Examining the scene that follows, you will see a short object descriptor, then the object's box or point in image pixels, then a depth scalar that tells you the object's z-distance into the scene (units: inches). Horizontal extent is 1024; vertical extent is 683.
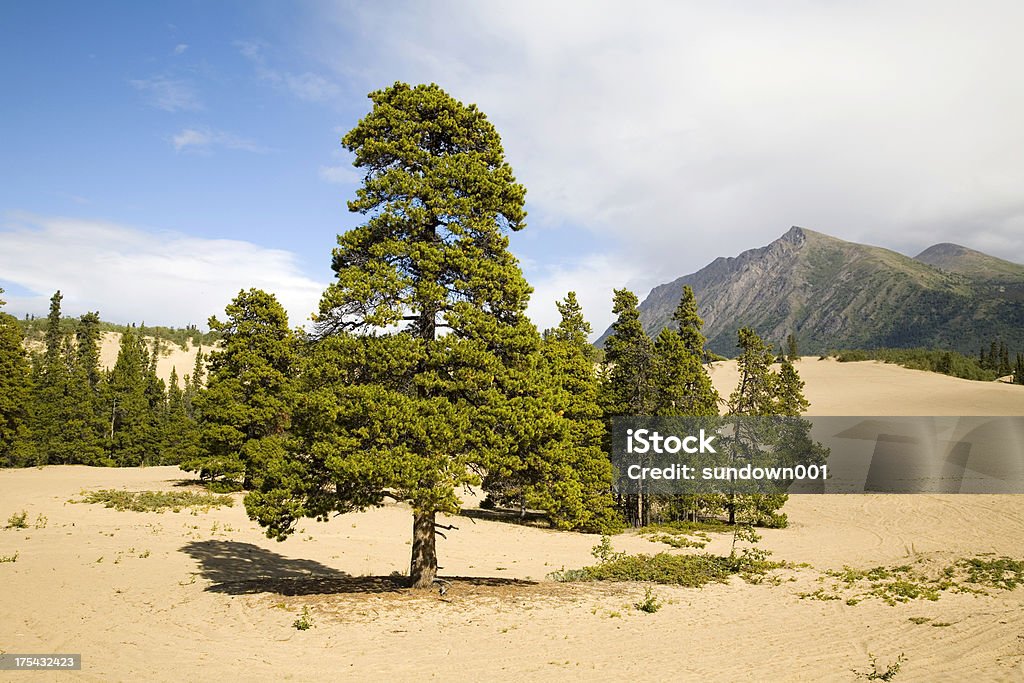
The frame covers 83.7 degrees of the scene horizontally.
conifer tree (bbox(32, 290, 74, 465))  2018.9
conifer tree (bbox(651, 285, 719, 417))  1268.5
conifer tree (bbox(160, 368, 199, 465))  1261.9
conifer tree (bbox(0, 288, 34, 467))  1460.4
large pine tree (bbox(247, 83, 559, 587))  500.1
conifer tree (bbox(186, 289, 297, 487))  1227.2
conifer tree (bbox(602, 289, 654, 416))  1289.4
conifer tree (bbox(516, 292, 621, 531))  560.4
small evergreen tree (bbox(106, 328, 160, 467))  2298.2
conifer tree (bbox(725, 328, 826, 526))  1286.9
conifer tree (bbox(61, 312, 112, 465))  2112.0
